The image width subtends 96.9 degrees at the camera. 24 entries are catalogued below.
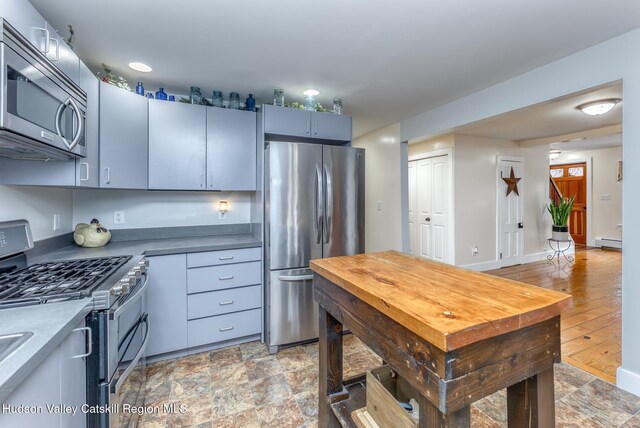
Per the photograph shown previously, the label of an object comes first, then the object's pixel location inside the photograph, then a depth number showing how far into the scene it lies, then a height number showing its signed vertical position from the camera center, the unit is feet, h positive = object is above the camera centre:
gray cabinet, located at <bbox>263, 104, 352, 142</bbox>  8.59 +2.89
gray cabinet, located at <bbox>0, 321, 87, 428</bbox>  2.53 -1.80
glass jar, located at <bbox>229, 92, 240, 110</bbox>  8.93 +3.59
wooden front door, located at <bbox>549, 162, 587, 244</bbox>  23.06 +1.85
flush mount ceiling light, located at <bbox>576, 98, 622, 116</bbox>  9.71 +3.78
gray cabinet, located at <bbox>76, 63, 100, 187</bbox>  5.98 +1.81
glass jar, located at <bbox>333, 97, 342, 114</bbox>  9.60 +3.72
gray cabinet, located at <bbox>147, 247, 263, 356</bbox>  7.29 -2.29
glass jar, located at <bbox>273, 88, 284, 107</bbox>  8.81 +3.66
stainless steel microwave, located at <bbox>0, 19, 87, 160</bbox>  3.55 +1.64
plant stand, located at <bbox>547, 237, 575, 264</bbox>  18.63 -2.29
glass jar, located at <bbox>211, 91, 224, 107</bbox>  8.74 +3.59
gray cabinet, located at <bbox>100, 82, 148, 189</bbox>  6.84 +1.94
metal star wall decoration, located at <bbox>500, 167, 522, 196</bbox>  16.73 +1.89
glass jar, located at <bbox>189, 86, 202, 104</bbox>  8.43 +3.58
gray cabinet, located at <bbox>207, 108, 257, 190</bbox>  8.45 +2.00
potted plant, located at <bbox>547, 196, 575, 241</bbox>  17.49 -0.27
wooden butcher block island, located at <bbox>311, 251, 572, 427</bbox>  2.41 -1.18
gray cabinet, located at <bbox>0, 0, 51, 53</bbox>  3.89 +2.87
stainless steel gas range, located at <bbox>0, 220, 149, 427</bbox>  3.95 -1.34
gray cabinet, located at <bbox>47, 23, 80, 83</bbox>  4.73 +2.84
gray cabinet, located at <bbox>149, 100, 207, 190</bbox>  7.82 +1.97
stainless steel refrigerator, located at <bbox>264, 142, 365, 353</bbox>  7.94 -0.29
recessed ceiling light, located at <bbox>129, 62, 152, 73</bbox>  7.22 +3.87
